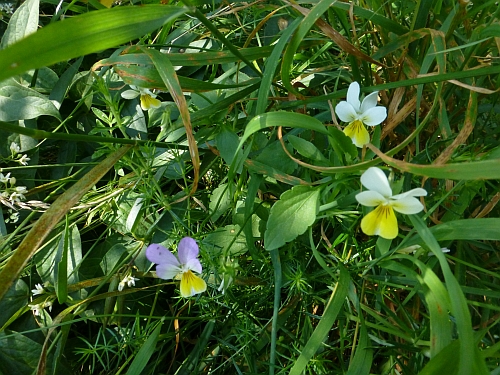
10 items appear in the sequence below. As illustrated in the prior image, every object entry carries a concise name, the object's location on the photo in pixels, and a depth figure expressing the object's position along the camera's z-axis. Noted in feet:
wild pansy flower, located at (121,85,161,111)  0.56
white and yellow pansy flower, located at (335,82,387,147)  0.44
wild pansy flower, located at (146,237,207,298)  0.44
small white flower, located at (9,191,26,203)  0.56
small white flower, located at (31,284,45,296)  0.56
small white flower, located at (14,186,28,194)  0.57
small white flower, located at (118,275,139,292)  0.52
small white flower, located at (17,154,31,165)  0.60
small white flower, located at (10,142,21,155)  0.60
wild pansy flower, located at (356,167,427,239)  0.35
